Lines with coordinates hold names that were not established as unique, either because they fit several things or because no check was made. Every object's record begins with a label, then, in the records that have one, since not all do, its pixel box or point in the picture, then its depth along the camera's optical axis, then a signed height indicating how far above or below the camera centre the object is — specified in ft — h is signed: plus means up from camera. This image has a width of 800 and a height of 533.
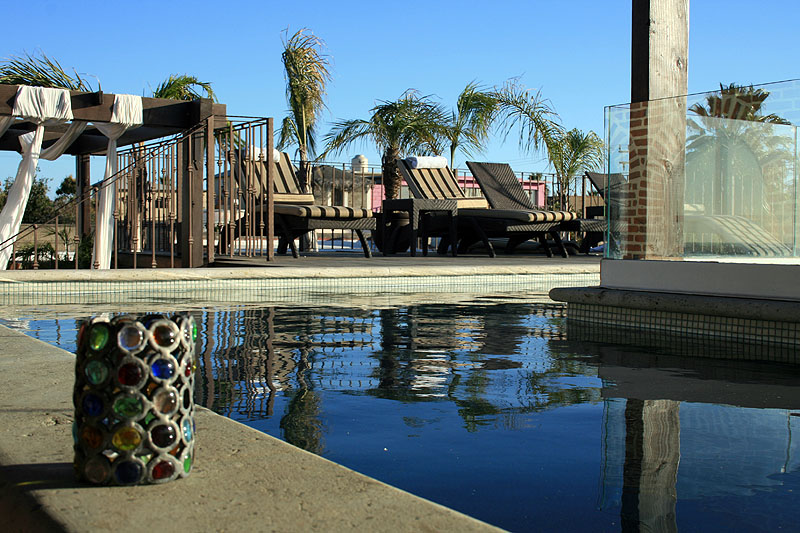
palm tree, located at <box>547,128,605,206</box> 53.62 +6.07
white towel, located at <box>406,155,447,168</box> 42.88 +4.43
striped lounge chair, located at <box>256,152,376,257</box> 33.06 +1.23
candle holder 5.32 -1.02
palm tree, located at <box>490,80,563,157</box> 53.62 +8.31
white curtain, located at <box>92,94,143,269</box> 28.73 +2.23
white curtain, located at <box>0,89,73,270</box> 26.84 +3.87
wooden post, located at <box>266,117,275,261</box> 30.76 +1.79
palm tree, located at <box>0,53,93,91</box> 41.01 +8.63
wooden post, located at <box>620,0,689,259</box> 17.72 +2.40
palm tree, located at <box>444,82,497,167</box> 54.95 +8.45
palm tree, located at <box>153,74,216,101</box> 49.96 +9.69
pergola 28.48 +4.40
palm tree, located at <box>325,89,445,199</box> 54.95 +7.83
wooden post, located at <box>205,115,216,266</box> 30.55 +2.18
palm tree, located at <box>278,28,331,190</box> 53.52 +10.83
